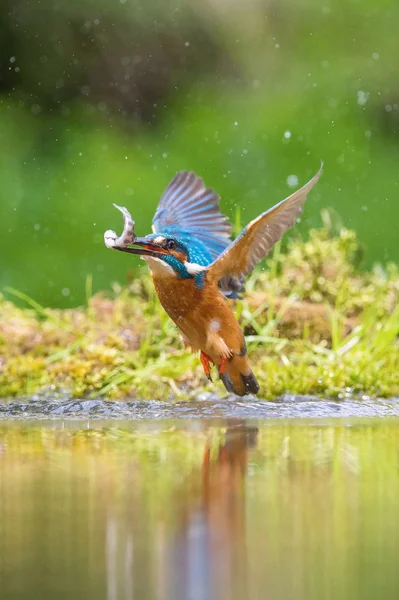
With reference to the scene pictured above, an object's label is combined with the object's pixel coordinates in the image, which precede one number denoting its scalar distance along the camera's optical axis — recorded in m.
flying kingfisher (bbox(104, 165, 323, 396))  8.73
